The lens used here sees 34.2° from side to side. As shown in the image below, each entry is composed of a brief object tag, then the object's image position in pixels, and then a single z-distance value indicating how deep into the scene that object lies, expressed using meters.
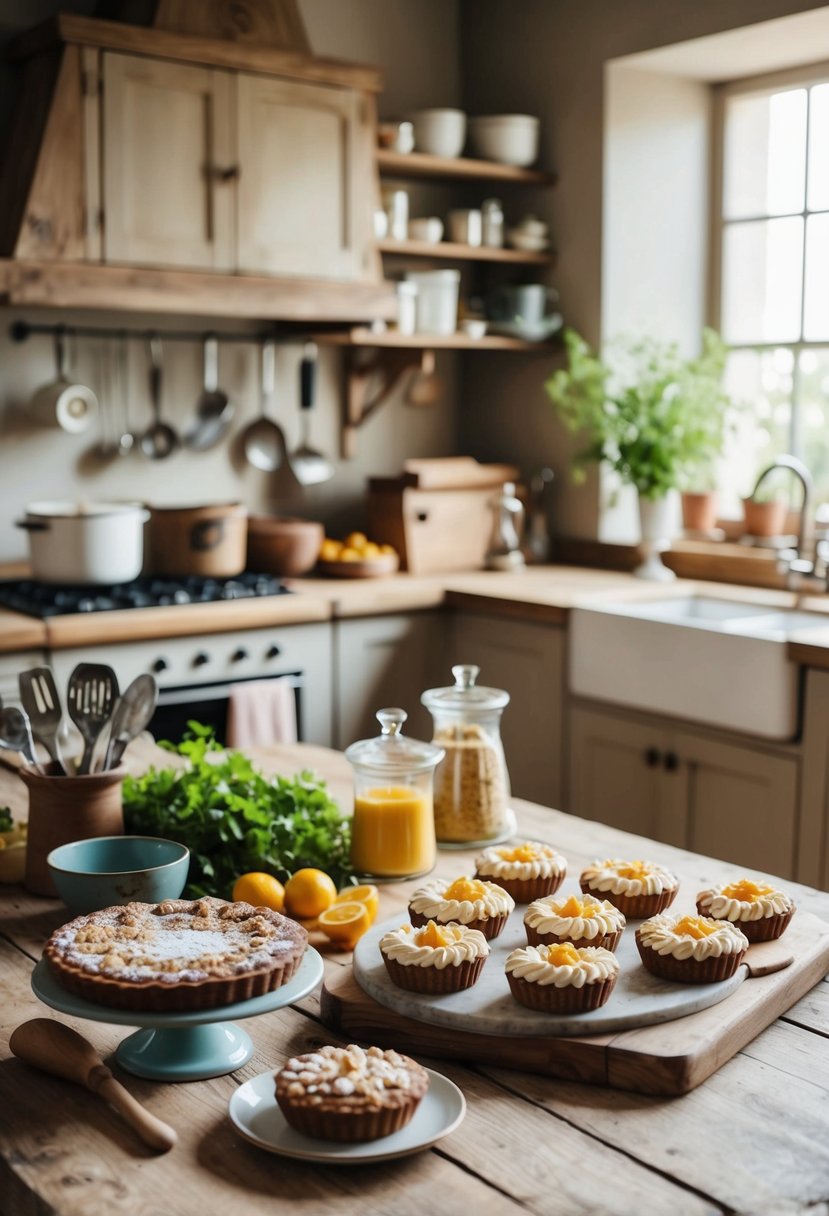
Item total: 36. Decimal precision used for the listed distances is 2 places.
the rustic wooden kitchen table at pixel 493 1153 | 0.94
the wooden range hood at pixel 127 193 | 3.19
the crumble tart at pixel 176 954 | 1.04
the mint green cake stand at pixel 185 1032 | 1.04
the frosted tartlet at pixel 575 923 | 1.25
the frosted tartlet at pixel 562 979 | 1.14
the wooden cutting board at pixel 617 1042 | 1.10
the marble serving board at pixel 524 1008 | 1.14
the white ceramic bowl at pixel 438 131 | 4.04
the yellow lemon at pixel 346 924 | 1.38
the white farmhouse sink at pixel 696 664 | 2.96
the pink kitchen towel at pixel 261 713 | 3.27
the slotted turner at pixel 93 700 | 1.59
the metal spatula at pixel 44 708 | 1.57
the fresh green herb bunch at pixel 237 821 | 1.53
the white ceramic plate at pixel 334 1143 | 0.98
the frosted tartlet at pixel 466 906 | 1.29
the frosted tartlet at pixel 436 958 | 1.18
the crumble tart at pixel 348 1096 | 0.98
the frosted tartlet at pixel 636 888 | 1.38
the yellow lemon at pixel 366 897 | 1.42
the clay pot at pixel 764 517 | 3.85
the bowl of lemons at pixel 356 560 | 3.83
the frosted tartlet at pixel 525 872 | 1.43
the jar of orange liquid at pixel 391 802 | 1.55
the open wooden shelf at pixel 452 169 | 3.94
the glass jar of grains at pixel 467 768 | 1.68
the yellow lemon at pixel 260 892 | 1.44
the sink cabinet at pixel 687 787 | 2.98
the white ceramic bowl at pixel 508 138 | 4.11
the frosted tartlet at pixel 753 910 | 1.33
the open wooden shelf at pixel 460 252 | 3.93
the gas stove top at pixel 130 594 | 3.13
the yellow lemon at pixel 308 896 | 1.44
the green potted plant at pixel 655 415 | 3.79
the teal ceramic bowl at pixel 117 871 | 1.35
